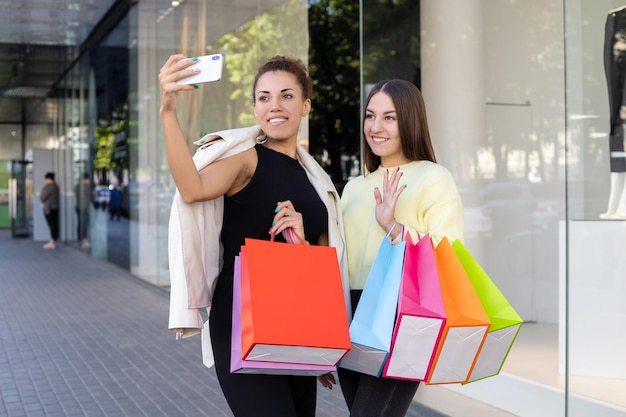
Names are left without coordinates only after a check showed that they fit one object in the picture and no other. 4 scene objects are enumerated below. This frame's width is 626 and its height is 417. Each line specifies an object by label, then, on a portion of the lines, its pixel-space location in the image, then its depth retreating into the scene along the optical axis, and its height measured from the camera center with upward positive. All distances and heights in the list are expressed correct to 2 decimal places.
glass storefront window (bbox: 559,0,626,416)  4.38 -0.05
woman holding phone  2.34 -0.03
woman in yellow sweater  2.51 -0.03
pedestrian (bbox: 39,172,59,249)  23.22 -0.34
